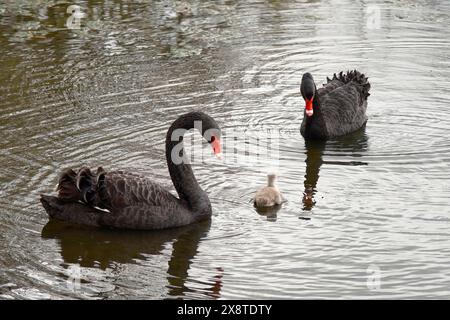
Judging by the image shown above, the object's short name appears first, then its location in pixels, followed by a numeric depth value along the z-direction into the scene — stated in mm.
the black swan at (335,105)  18750
